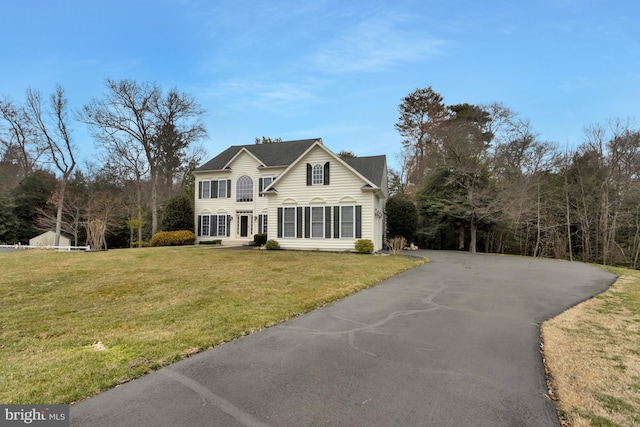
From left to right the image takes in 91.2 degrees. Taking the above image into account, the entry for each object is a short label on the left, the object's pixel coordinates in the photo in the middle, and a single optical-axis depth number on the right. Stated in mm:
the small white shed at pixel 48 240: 26953
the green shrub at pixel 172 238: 23344
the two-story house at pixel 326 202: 18312
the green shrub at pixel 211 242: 24406
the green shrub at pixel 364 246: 17484
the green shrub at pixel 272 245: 19156
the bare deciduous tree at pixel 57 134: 25234
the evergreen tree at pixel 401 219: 23734
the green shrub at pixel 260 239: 21797
